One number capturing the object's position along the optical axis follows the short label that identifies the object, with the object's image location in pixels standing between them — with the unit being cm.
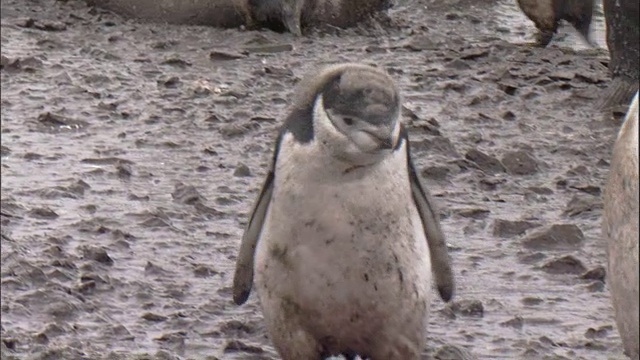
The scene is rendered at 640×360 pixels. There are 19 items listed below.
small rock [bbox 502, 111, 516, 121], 1227
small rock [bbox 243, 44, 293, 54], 1426
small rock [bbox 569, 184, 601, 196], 1033
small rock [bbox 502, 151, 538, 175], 1081
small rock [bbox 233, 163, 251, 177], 1057
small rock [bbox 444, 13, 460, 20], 1663
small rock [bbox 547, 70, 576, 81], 1362
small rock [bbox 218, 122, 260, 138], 1148
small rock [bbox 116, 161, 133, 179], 1037
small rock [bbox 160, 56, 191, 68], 1358
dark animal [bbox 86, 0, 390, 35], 1498
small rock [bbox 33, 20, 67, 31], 1463
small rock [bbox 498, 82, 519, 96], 1312
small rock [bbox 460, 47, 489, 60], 1434
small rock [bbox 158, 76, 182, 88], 1279
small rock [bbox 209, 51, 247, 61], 1387
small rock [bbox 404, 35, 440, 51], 1486
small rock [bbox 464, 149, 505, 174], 1083
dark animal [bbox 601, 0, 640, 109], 1271
